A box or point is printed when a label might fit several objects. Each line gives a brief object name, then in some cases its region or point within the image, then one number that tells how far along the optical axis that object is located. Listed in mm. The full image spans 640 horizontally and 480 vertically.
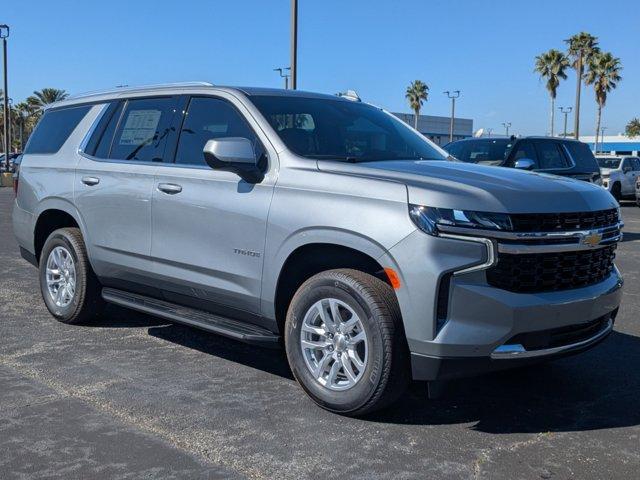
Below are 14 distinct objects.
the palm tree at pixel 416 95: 69500
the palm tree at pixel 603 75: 52438
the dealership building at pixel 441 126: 73144
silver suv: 3631
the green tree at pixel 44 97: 72812
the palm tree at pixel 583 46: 45094
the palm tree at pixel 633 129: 95125
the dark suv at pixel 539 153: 11266
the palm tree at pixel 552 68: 52719
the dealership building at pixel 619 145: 88188
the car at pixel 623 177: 24625
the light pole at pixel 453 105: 46278
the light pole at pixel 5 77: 31211
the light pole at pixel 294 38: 15398
